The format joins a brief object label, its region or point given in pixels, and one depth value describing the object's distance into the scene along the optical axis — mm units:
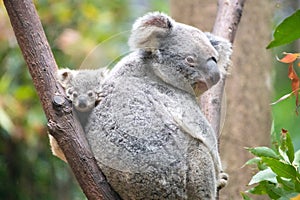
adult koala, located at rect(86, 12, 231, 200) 4991
